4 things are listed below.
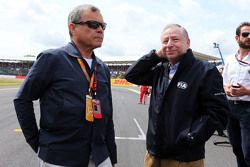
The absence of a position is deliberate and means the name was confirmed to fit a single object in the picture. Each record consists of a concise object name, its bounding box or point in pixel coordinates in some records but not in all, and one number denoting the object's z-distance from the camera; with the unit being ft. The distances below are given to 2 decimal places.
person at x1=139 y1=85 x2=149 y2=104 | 61.98
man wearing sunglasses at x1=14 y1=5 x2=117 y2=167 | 8.16
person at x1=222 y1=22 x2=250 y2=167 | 13.24
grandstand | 266.57
